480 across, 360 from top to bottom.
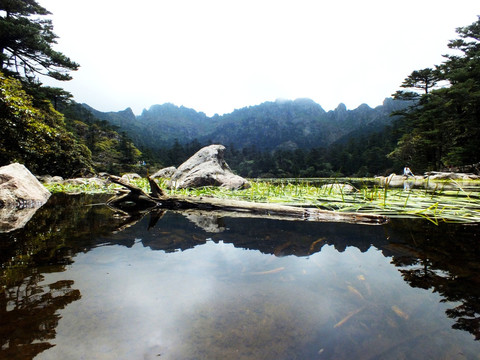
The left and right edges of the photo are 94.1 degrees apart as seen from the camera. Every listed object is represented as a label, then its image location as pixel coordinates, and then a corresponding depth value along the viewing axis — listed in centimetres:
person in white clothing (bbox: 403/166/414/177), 1673
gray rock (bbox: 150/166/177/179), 1259
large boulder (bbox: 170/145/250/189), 842
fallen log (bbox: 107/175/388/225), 284
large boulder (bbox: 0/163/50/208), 443
